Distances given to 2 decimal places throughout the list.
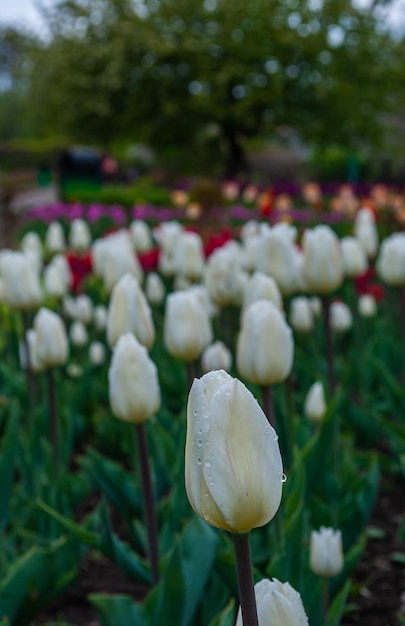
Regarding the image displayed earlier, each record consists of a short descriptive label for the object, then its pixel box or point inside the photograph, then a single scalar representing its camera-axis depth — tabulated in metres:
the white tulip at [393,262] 2.94
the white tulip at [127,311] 1.88
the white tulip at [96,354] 3.58
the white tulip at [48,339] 2.32
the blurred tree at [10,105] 49.22
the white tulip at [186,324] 1.99
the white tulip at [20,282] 2.55
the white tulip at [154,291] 3.66
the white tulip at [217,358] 2.29
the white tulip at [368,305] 3.96
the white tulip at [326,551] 1.59
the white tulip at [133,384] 1.54
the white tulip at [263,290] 1.94
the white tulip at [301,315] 3.09
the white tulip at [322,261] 2.20
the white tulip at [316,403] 2.37
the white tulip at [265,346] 1.63
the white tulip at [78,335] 3.71
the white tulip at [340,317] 3.59
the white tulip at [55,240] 5.08
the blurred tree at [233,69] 19.73
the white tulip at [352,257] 2.90
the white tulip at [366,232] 3.70
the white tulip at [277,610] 0.85
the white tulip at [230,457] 0.78
